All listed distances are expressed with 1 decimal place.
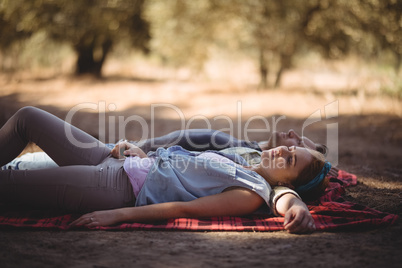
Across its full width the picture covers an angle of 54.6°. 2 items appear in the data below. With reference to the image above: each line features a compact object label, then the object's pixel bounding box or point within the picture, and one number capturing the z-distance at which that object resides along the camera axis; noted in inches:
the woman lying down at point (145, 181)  89.7
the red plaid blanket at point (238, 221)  91.6
